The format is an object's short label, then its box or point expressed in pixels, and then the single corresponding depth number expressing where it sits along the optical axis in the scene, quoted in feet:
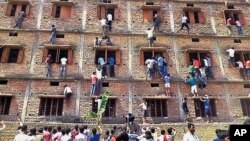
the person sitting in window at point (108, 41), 61.17
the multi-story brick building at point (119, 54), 54.03
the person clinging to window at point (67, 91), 53.54
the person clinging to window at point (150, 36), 61.16
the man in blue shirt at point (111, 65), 57.82
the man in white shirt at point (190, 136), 27.29
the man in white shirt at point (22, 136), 28.32
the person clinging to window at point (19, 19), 60.95
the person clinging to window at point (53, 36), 59.72
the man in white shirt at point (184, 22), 63.72
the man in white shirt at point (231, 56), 60.64
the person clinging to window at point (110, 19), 63.06
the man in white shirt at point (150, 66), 57.00
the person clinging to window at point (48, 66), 56.00
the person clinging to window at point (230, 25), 66.10
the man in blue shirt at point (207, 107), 53.93
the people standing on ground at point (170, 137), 33.82
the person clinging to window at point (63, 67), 56.29
